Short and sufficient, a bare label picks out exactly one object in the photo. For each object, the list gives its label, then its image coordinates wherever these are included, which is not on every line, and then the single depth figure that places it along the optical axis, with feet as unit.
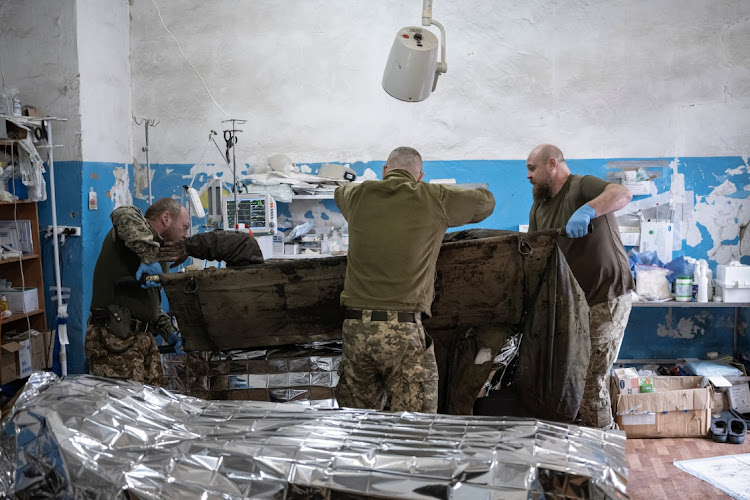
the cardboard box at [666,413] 13.33
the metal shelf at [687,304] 14.51
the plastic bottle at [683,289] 14.75
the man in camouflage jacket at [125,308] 9.89
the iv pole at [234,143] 14.16
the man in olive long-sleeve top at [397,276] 8.30
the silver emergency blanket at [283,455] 4.32
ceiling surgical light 10.59
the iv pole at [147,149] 16.66
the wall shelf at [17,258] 13.55
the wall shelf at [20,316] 13.57
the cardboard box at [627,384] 13.57
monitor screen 14.74
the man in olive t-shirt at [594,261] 10.62
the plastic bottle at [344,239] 16.08
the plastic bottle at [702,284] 14.73
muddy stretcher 8.88
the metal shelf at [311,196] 15.80
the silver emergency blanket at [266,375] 9.43
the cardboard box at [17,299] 14.05
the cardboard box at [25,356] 13.34
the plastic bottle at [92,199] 15.05
